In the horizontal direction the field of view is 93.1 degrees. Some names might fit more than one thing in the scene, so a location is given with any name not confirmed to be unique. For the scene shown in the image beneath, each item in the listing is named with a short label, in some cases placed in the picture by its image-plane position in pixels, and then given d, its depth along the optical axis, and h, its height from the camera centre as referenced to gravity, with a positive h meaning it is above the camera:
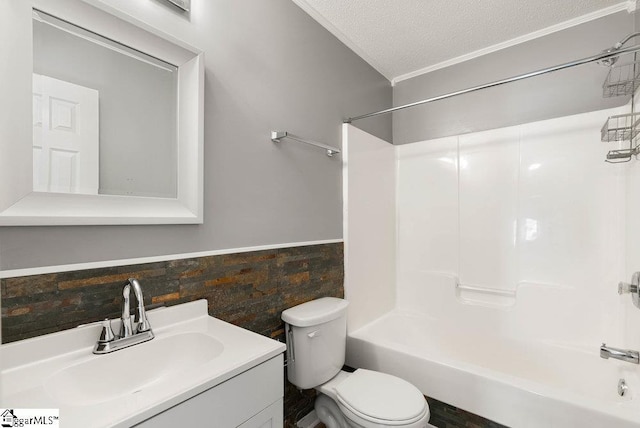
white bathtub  1.37 -0.91
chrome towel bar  1.60 +0.42
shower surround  1.66 -0.38
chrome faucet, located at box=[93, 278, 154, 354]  0.96 -0.38
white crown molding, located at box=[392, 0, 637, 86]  1.87 +1.26
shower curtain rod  1.27 +0.70
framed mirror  0.86 +0.32
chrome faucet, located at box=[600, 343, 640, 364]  1.53 -0.71
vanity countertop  0.69 -0.44
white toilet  1.37 -0.88
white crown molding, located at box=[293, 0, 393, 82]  1.84 +1.25
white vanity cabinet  0.75 -0.53
